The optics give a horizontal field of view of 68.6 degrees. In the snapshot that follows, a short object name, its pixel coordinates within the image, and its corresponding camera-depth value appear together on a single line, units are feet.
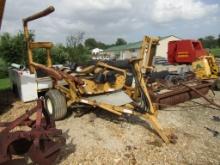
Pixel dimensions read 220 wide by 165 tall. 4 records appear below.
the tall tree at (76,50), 39.49
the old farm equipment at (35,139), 6.17
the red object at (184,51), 21.13
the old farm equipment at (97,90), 9.56
